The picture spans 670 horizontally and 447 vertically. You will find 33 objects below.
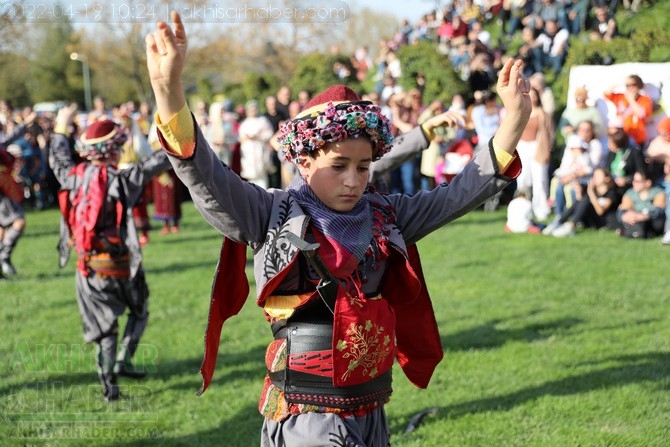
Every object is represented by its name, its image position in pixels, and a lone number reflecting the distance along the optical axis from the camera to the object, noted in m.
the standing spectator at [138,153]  12.36
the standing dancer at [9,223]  10.32
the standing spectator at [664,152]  10.63
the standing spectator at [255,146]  14.24
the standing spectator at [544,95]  13.01
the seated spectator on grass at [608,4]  18.92
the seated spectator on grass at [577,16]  18.62
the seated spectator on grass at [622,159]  11.16
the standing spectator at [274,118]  15.04
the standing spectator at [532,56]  17.67
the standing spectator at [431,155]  13.74
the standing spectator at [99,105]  15.54
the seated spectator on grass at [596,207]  11.45
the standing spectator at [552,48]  17.62
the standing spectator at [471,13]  22.87
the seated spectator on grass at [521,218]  11.64
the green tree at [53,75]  55.09
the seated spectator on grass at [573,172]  11.84
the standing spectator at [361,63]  26.20
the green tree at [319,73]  23.14
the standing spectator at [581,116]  12.25
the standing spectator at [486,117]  13.45
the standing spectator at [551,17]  18.56
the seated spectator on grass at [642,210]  10.73
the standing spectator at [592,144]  11.87
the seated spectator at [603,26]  16.83
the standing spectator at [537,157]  12.47
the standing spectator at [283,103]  15.52
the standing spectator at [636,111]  11.98
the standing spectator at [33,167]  17.17
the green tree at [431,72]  16.89
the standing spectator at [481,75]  16.80
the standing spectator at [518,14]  20.97
